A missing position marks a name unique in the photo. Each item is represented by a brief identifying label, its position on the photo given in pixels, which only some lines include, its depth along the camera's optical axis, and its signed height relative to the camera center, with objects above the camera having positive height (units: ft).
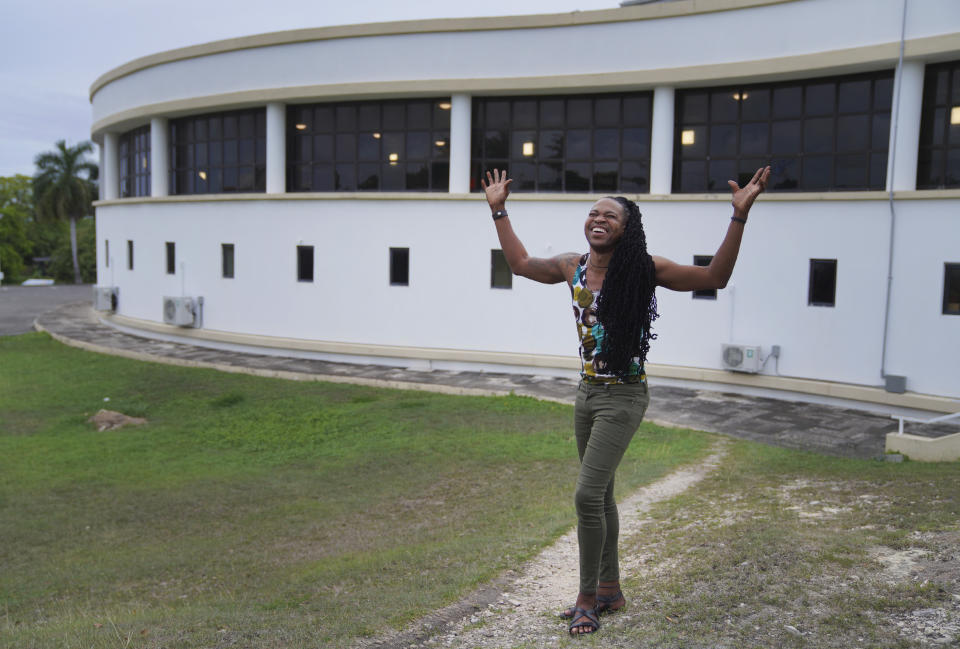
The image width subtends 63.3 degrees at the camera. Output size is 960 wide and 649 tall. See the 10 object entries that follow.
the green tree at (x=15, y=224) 215.51 +3.39
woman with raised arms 13.43 -1.76
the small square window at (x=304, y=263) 64.03 -1.75
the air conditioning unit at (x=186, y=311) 69.87 -6.40
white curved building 44.75 +5.21
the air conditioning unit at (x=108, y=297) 83.66 -6.41
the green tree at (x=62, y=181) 196.34 +13.93
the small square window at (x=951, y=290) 42.83 -1.78
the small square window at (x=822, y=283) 46.91 -1.71
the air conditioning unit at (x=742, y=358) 48.32 -6.56
